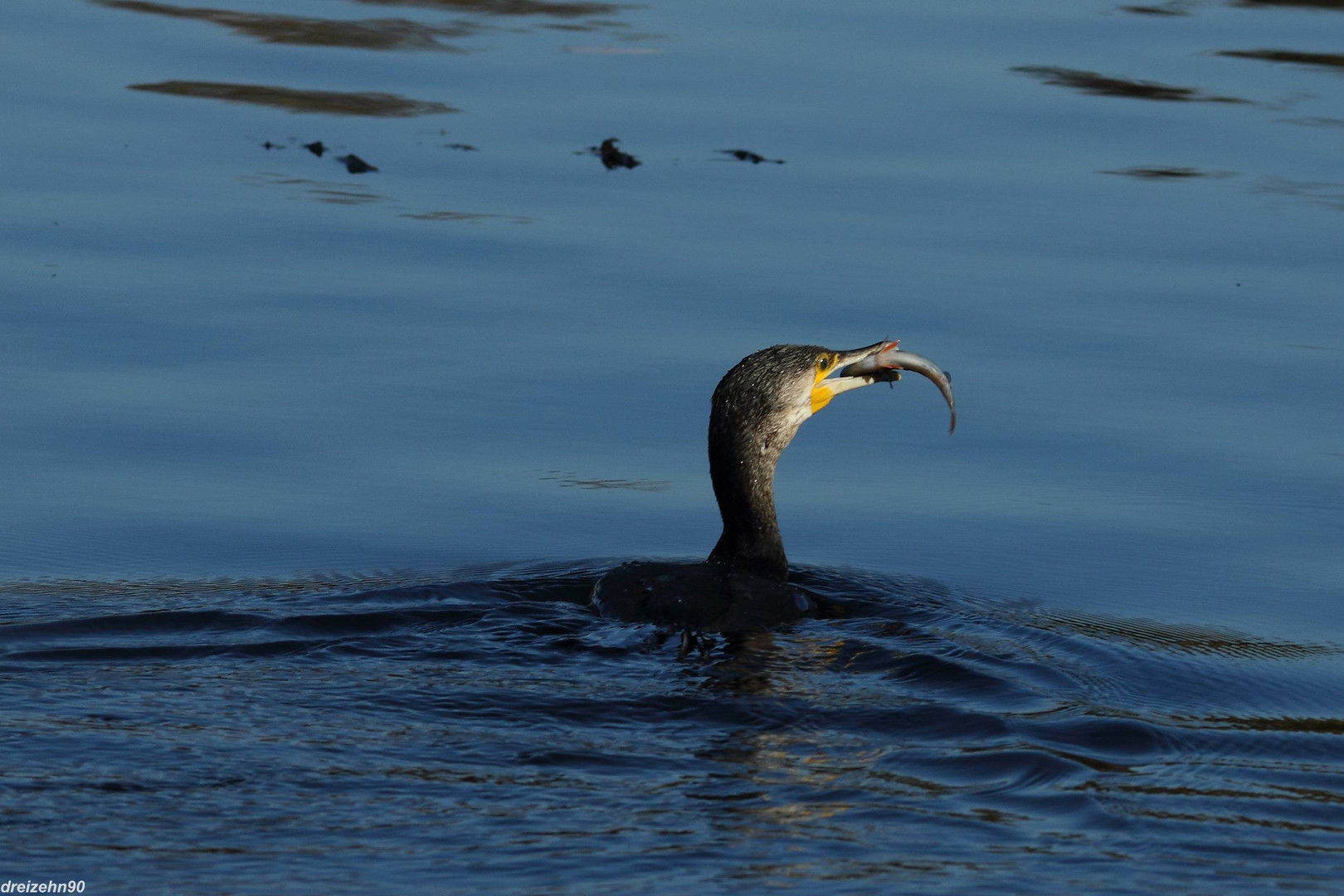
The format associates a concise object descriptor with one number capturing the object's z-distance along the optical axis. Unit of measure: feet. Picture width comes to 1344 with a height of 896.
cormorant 48.96
